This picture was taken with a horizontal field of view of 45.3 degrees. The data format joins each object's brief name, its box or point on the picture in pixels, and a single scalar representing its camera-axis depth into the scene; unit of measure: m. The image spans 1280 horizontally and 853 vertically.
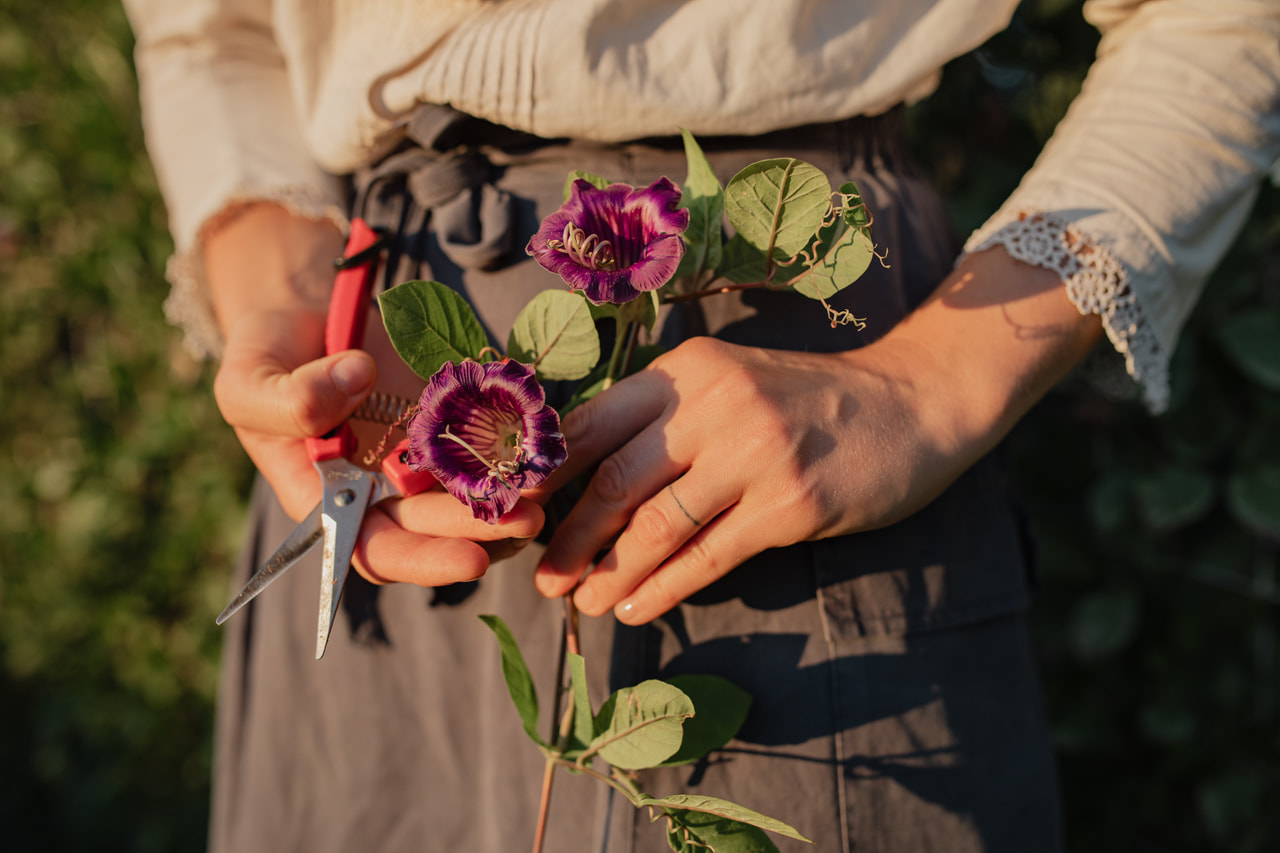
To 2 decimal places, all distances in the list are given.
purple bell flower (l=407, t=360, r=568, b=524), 0.45
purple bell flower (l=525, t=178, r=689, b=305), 0.46
